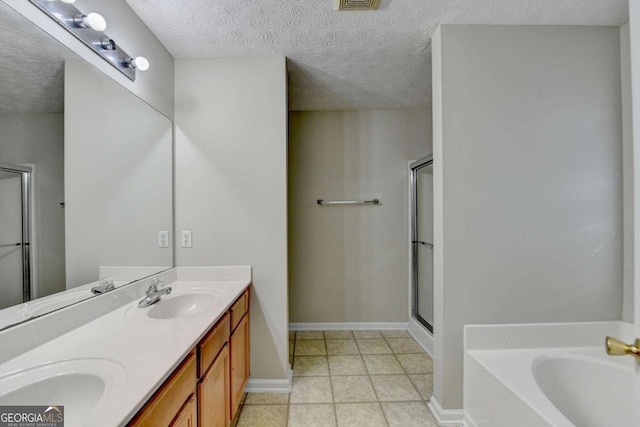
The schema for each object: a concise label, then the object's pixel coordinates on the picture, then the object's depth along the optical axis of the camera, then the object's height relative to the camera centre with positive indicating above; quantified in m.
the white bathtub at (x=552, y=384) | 1.33 -0.92
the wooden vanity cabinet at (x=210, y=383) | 0.87 -0.72
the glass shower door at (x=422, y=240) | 2.71 -0.28
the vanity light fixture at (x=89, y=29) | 1.10 +0.85
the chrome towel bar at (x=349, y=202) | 2.96 +0.13
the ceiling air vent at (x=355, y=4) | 1.46 +1.17
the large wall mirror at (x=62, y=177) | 0.94 +0.17
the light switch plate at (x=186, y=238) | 1.97 -0.18
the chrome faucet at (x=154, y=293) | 1.45 -0.46
